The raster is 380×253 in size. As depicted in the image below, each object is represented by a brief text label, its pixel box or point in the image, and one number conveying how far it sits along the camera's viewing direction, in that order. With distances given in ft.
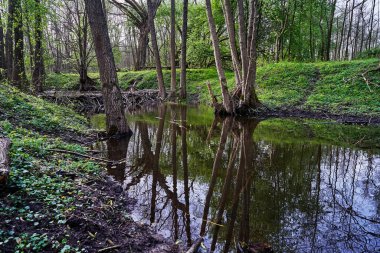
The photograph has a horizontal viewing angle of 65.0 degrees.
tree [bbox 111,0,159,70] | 98.24
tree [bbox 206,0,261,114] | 42.04
